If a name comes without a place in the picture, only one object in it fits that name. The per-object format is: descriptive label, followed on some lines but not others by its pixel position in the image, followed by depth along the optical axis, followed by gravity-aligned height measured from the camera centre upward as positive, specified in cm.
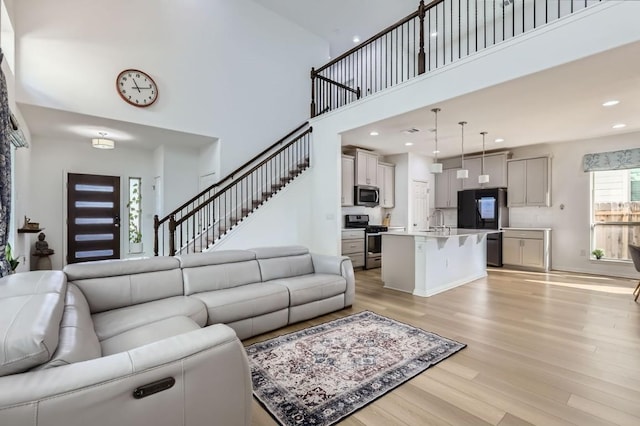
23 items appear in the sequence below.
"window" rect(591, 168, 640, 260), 581 +8
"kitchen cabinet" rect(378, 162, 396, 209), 752 +81
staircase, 558 +48
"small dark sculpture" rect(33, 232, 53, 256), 534 -60
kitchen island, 450 -74
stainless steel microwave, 695 +46
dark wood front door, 596 -5
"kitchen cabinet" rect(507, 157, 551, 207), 657 +74
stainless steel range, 675 -55
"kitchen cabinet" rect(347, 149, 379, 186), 689 +114
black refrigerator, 690 +5
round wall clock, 474 +208
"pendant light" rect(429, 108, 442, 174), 432 +70
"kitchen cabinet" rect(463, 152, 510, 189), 705 +110
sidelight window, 665 +1
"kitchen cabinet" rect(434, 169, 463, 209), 782 +70
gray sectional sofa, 103 -64
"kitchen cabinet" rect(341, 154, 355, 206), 672 +83
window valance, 568 +108
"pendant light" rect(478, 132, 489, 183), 543 +68
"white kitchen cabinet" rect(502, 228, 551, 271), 640 -73
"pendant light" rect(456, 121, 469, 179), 488 +71
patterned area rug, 193 -122
